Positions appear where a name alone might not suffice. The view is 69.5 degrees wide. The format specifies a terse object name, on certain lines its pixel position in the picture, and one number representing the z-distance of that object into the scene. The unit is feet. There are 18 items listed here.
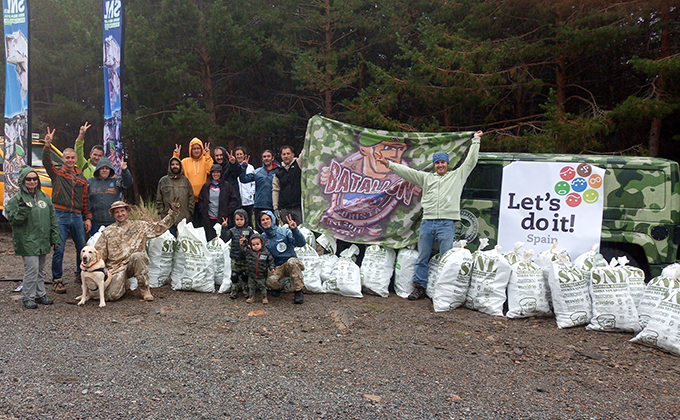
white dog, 18.28
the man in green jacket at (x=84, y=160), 22.34
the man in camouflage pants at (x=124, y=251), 19.45
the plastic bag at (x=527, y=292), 17.85
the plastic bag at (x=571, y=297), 17.08
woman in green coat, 17.78
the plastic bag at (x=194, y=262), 20.93
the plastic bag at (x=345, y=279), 20.56
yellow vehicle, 30.86
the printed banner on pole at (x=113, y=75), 28.17
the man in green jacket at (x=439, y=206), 19.76
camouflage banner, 21.70
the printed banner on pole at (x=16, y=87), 26.58
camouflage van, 18.35
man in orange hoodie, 23.06
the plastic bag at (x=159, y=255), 21.29
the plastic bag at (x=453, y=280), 18.56
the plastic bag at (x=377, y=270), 20.85
